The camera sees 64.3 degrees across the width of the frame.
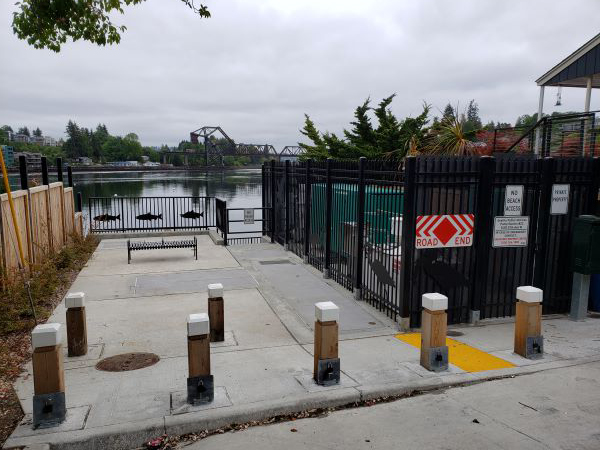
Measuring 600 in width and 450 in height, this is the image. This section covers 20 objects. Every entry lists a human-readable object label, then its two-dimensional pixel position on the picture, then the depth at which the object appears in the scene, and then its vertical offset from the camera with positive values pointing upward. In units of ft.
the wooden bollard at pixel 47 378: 14.29 -6.62
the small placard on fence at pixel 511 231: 24.54 -3.61
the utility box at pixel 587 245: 24.35 -4.26
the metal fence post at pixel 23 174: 33.27 -1.22
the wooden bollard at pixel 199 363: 15.52 -6.64
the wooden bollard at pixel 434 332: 18.25 -6.58
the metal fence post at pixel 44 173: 40.37 -1.38
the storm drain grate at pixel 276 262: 39.99 -8.68
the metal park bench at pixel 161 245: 40.27 -7.51
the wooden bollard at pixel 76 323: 19.71 -6.86
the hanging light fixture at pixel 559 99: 58.03 +7.62
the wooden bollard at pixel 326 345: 16.84 -6.55
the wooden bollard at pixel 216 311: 21.68 -6.90
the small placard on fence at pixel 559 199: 25.27 -1.98
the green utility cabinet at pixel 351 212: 26.25 -3.29
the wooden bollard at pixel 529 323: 19.74 -6.76
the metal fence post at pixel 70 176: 53.89 -2.18
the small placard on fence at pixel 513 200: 24.50 -2.00
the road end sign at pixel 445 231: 23.00 -3.43
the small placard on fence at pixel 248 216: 49.70 -6.00
